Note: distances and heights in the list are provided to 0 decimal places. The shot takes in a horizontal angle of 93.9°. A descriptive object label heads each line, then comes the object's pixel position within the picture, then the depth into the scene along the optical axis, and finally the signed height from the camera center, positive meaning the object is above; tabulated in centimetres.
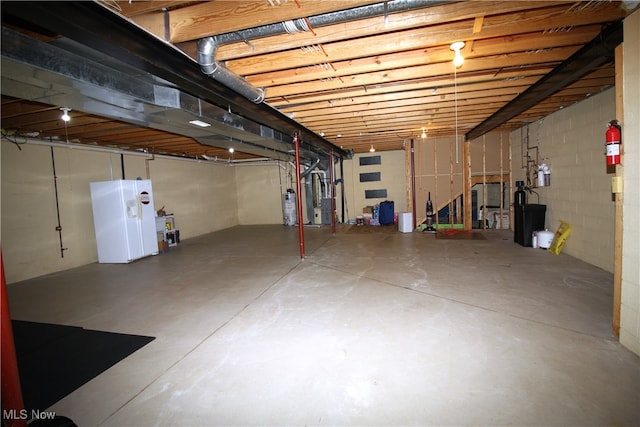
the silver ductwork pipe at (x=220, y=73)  229 +112
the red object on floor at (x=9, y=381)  136 -80
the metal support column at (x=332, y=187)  832 +18
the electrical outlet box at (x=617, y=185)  229 -5
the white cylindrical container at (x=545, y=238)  548 -104
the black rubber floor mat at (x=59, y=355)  209 -125
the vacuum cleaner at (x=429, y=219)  821 -86
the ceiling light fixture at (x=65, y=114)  376 +121
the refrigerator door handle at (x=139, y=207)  616 -6
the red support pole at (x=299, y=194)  549 +3
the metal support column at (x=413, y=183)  862 +19
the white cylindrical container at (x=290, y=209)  1020 -44
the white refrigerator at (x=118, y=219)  587 -28
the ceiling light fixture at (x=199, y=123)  376 +101
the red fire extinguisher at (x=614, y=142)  229 +28
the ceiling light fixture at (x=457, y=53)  259 +119
